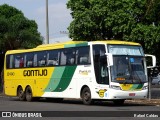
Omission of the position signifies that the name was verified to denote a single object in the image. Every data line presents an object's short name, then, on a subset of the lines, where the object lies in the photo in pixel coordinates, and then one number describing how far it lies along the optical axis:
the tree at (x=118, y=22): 33.50
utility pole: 34.78
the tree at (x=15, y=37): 43.97
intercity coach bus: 23.81
